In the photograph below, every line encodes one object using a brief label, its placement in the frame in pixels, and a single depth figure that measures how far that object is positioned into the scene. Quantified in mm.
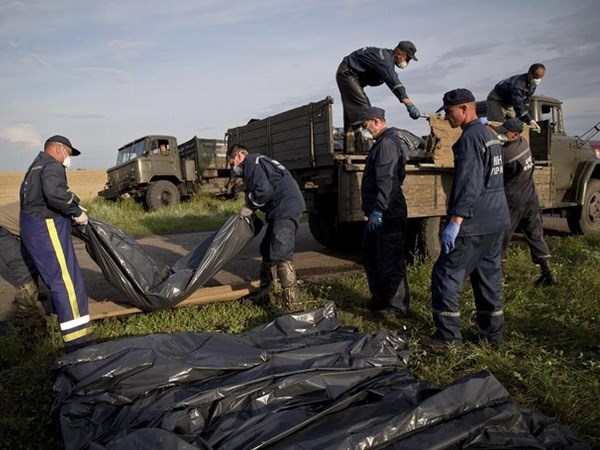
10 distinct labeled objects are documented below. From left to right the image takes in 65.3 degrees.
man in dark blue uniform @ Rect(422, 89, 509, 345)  3199
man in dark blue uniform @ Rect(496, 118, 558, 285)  4992
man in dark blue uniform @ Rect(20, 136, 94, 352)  3480
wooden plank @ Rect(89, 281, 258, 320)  3982
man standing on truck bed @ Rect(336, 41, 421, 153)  5445
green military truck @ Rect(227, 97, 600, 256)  5438
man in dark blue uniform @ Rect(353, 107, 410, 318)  4105
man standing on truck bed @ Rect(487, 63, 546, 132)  6305
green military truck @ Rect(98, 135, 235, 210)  14023
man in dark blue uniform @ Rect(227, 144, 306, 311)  4270
